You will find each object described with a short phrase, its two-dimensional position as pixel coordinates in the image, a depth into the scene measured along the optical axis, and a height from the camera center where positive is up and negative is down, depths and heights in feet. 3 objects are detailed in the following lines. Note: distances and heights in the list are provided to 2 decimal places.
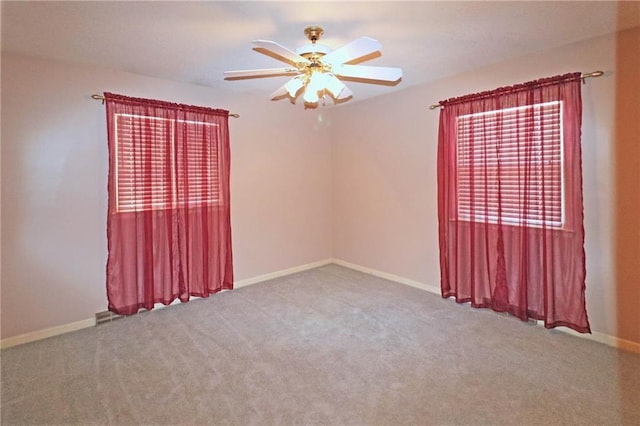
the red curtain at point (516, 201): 8.91 +0.06
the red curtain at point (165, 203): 10.36 +0.26
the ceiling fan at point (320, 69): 6.46 +2.96
